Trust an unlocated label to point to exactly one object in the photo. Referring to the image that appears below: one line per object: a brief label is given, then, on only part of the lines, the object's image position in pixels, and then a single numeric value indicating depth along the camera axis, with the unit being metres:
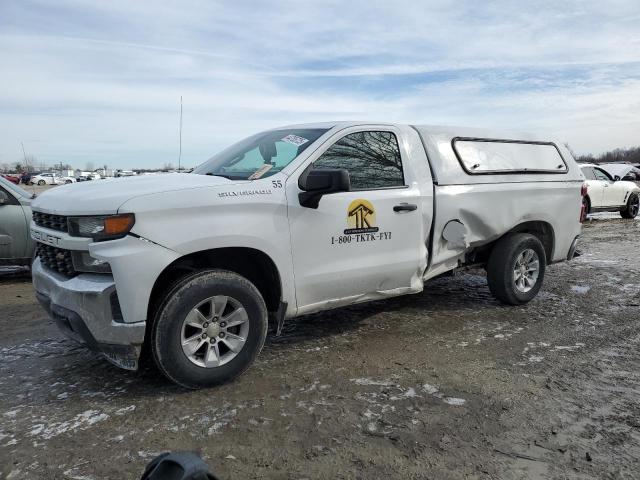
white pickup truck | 3.39
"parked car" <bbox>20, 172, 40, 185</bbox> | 49.82
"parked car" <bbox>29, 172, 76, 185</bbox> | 55.28
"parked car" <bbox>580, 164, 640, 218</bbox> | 14.78
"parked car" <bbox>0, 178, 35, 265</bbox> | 7.02
